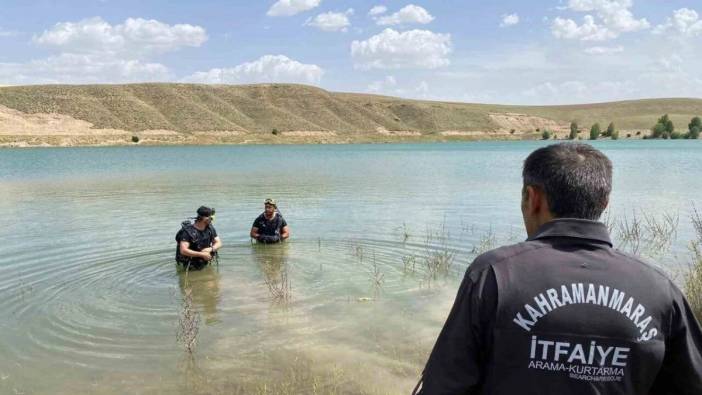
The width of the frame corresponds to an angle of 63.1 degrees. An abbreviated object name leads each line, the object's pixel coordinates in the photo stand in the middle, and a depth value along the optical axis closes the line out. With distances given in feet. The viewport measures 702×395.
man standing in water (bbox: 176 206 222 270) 34.55
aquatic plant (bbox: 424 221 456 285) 33.65
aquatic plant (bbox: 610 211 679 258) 38.47
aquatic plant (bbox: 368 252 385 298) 30.25
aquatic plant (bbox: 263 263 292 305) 28.50
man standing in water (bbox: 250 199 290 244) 42.29
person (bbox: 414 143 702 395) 6.33
